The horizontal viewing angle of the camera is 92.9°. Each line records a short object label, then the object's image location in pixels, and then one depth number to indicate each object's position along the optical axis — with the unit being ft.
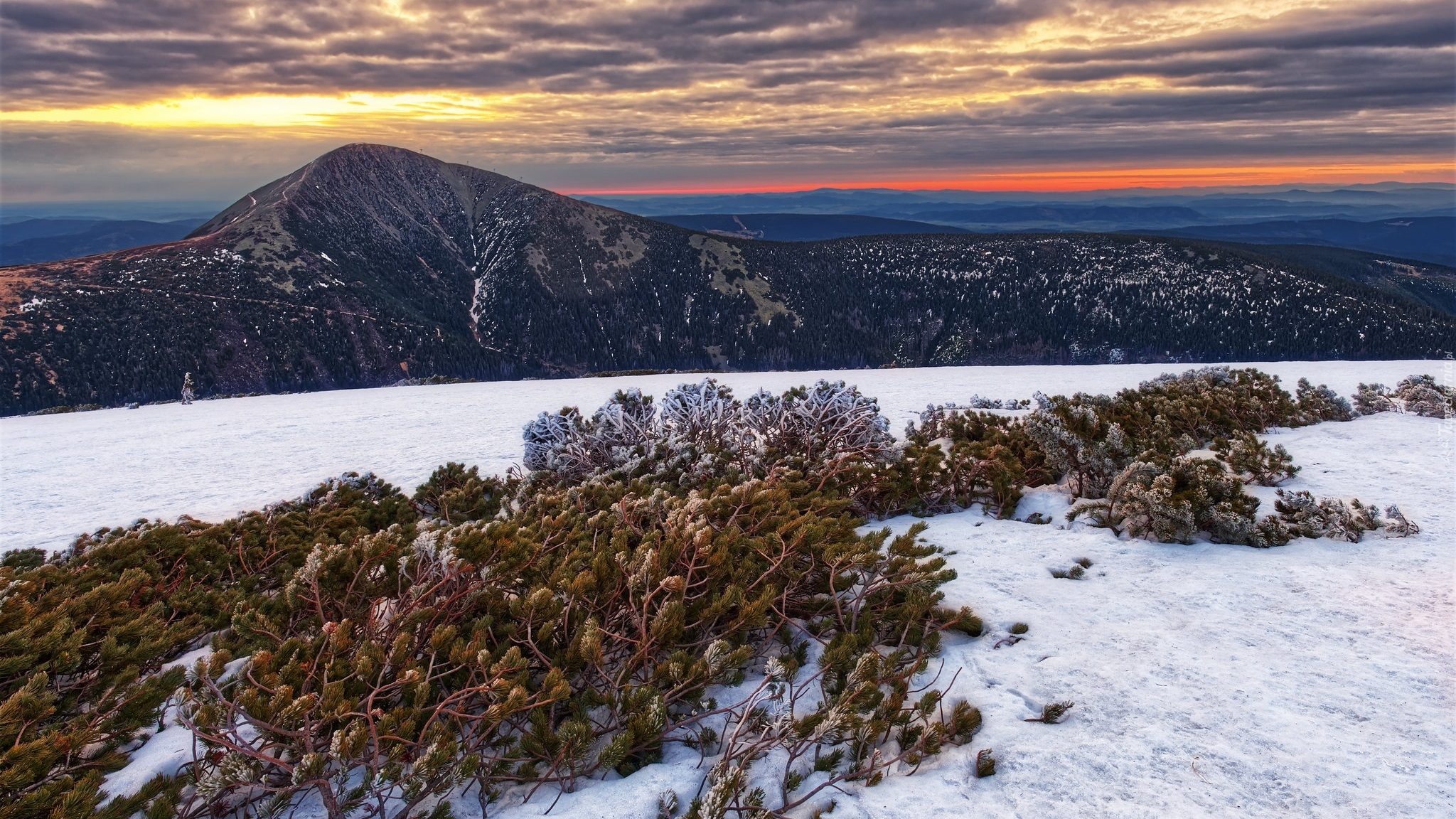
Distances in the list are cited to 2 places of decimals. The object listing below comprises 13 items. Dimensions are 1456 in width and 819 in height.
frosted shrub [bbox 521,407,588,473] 24.71
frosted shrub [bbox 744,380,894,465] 23.95
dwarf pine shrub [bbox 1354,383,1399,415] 31.81
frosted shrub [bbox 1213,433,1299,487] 21.34
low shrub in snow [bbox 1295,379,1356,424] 30.73
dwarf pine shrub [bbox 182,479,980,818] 8.87
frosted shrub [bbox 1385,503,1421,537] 16.53
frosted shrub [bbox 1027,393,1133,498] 21.21
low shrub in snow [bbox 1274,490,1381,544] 16.56
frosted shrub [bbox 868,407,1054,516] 21.15
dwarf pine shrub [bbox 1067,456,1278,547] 16.57
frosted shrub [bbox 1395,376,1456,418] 29.50
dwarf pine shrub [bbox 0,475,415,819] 8.63
